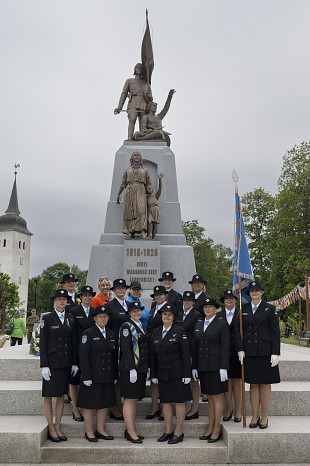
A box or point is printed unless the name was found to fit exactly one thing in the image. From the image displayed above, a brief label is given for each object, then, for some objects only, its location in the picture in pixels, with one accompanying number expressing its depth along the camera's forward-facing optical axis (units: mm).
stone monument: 11938
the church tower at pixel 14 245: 85875
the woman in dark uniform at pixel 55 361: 5832
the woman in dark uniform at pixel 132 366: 5867
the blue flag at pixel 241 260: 6918
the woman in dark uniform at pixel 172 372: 5844
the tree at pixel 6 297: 44094
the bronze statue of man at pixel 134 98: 14055
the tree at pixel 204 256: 43094
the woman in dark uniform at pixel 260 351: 5996
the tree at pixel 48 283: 77312
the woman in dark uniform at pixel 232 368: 6305
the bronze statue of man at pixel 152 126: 13938
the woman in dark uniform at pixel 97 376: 5848
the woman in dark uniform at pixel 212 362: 5848
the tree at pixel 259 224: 36750
